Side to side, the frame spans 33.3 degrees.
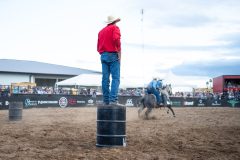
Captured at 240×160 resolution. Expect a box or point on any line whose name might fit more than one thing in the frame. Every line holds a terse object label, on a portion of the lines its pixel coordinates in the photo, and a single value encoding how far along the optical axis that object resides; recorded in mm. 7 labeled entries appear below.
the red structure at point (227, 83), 50466
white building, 66750
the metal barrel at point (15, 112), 16656
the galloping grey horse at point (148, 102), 19266
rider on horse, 19781
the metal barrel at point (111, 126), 8062
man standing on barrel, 8562
